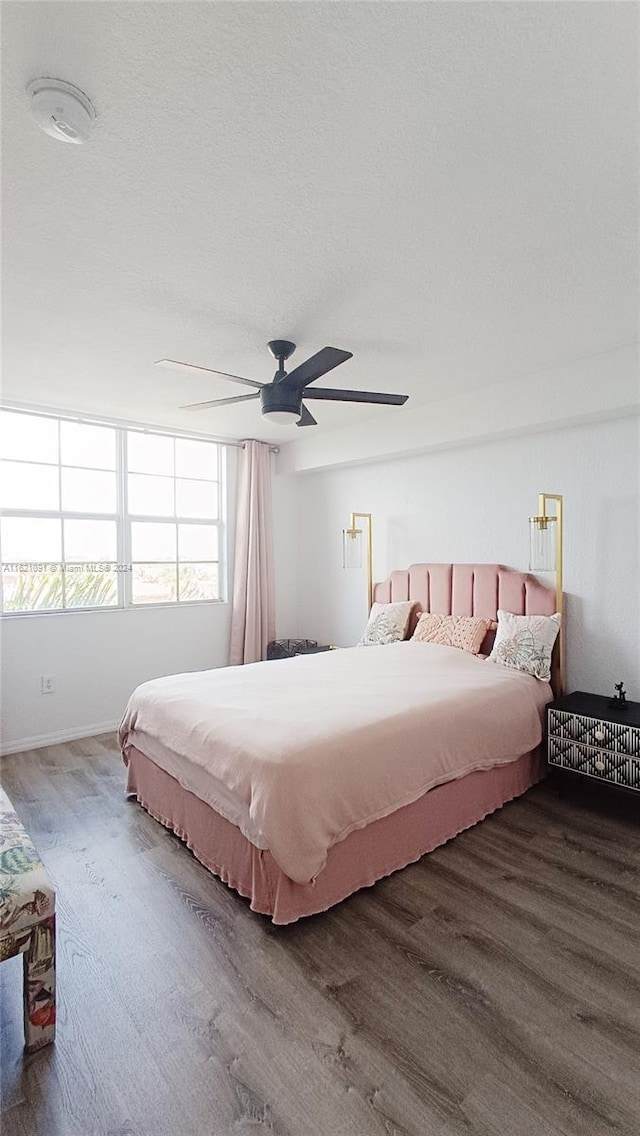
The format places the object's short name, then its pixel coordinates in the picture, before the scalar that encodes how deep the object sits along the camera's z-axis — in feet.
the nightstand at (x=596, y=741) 8.87
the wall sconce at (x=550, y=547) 11.04
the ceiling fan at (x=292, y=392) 7.98
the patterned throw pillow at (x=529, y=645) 10.52
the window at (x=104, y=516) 12.80
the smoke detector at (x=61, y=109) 4.26
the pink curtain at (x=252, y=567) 16.19
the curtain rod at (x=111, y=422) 12.62
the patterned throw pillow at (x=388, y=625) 13.51
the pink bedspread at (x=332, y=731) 6.45
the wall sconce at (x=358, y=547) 15.37
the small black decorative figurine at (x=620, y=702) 9.68
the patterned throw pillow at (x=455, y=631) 11.94
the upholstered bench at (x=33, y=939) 4.76
